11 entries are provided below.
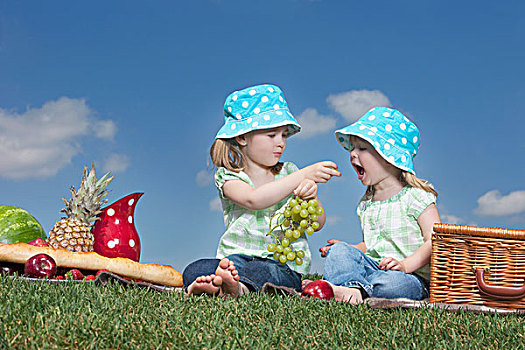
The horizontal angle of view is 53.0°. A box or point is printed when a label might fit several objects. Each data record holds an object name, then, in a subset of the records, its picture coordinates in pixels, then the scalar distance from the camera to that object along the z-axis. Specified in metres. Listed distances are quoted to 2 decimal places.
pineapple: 5.39
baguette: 4.68
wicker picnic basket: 3.79
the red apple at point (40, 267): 4.42
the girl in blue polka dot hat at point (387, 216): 4.20
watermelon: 5.98
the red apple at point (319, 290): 3.73
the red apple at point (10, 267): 4.74
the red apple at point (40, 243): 5.26
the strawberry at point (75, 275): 4.57
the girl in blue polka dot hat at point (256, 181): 4.20
